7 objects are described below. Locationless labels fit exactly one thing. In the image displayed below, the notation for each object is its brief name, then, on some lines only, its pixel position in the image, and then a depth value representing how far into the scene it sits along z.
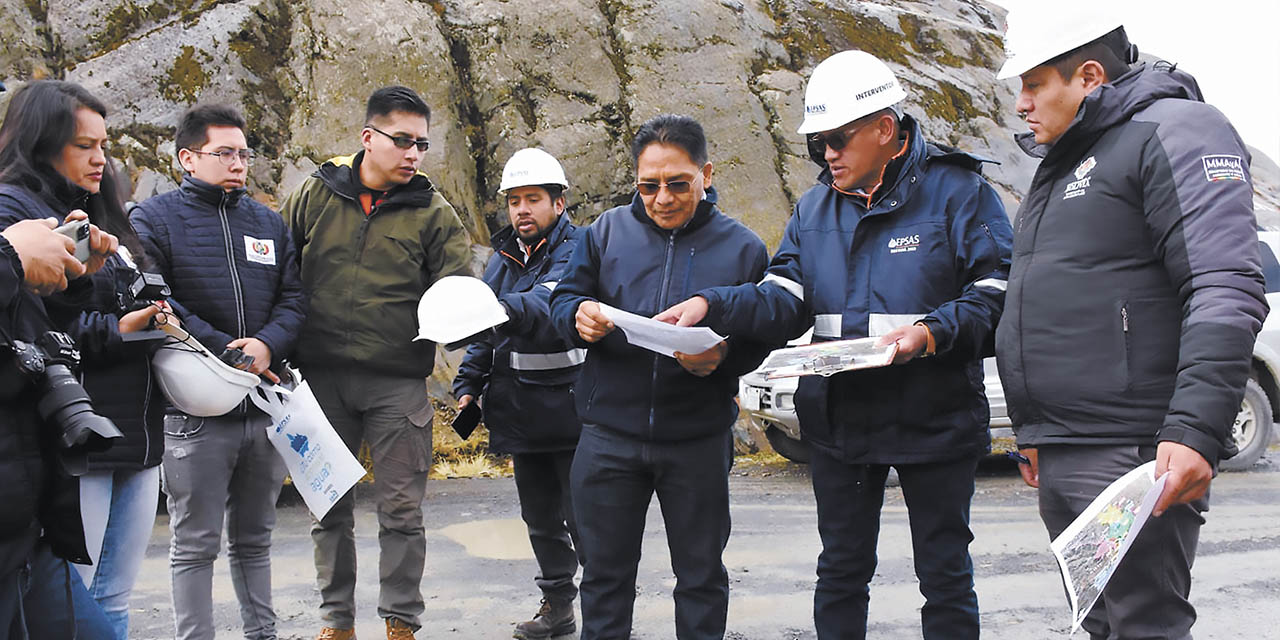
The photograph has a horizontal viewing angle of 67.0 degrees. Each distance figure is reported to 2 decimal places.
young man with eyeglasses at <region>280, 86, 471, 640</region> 4.27
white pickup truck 8.13
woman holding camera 2.97
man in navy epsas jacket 3.20
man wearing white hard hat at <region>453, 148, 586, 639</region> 4.52
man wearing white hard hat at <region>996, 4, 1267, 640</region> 2.35
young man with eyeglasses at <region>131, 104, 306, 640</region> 3.79
